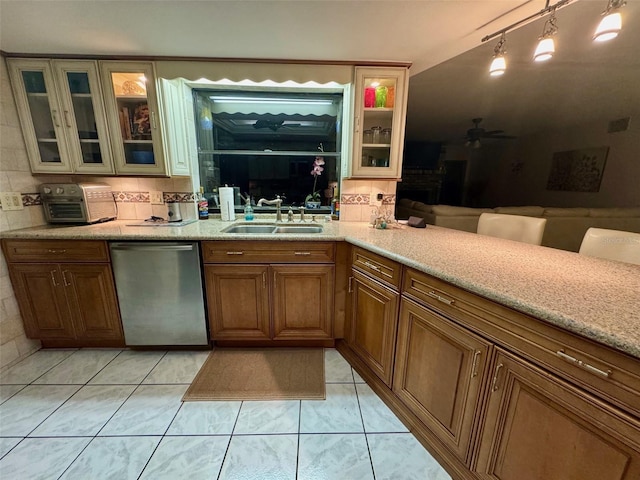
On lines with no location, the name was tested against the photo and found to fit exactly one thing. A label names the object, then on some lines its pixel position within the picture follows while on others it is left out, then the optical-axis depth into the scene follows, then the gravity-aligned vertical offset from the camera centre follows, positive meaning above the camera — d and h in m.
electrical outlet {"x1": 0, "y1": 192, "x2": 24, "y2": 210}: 1.78 -0.15
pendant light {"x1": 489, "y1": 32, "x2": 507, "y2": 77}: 1.34 +0.66
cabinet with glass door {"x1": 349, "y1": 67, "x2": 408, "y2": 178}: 1.95 +0.50
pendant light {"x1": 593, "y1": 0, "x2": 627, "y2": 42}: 0.99 +0.65
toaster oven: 1.92 -0.17
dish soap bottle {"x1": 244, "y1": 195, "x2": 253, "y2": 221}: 2.42 -0.28
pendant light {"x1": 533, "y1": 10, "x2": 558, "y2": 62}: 1.16 +0.65
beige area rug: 1.58 -1.30
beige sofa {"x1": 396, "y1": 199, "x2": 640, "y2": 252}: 3.49 -0.46
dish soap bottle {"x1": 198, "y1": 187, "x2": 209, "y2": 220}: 2.38 -0.24
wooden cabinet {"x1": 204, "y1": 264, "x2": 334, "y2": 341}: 1.83 -0.87
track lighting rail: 1.07 +0.80
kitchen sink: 2.21 -0.40
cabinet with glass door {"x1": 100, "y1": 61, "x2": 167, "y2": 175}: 1.89 +0.49
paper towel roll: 2.32 -0.20
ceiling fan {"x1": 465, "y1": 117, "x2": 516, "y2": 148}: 4.43 +0.90
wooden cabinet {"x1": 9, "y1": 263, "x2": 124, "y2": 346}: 1.79 -0.87
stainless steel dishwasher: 1.77 -0.79
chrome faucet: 2.39 -0.19
